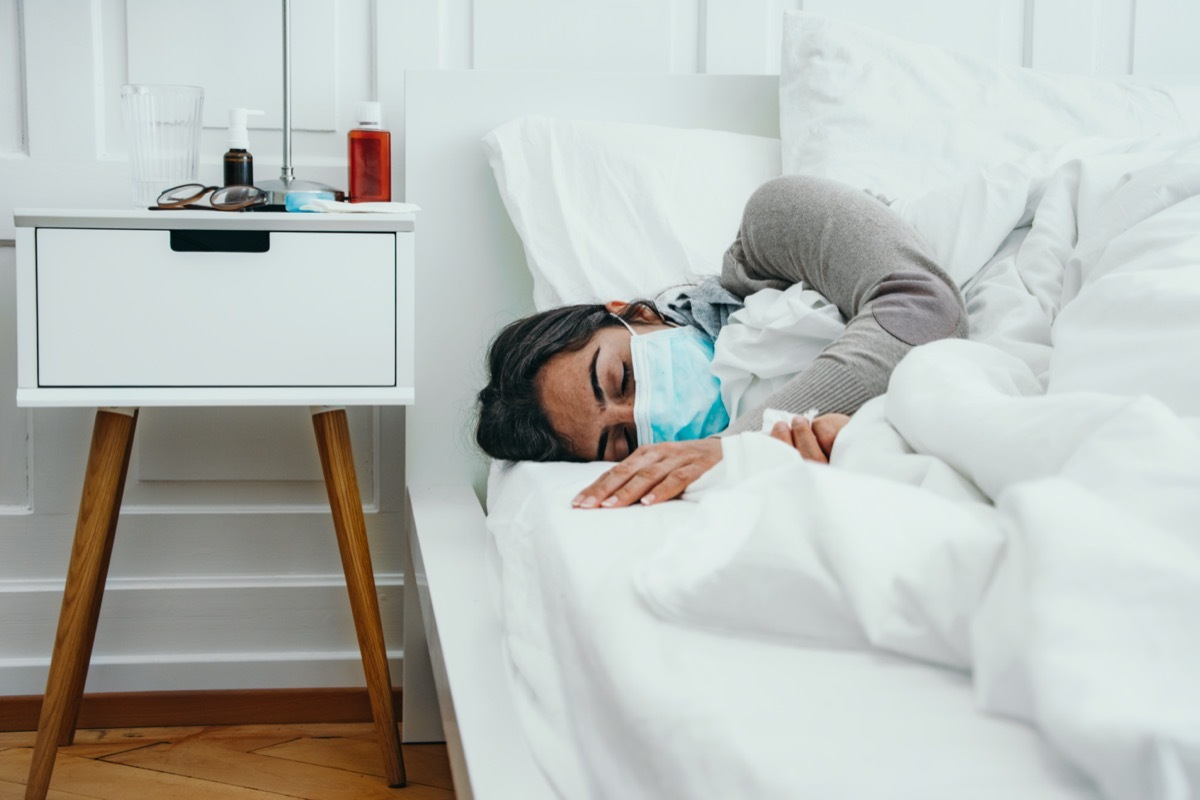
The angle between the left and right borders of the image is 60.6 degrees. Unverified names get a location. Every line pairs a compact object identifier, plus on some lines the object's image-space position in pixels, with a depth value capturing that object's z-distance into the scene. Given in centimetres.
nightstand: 101
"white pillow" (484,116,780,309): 125
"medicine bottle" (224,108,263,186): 120
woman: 89
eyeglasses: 105
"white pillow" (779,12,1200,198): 129
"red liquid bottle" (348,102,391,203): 128
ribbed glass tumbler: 115
